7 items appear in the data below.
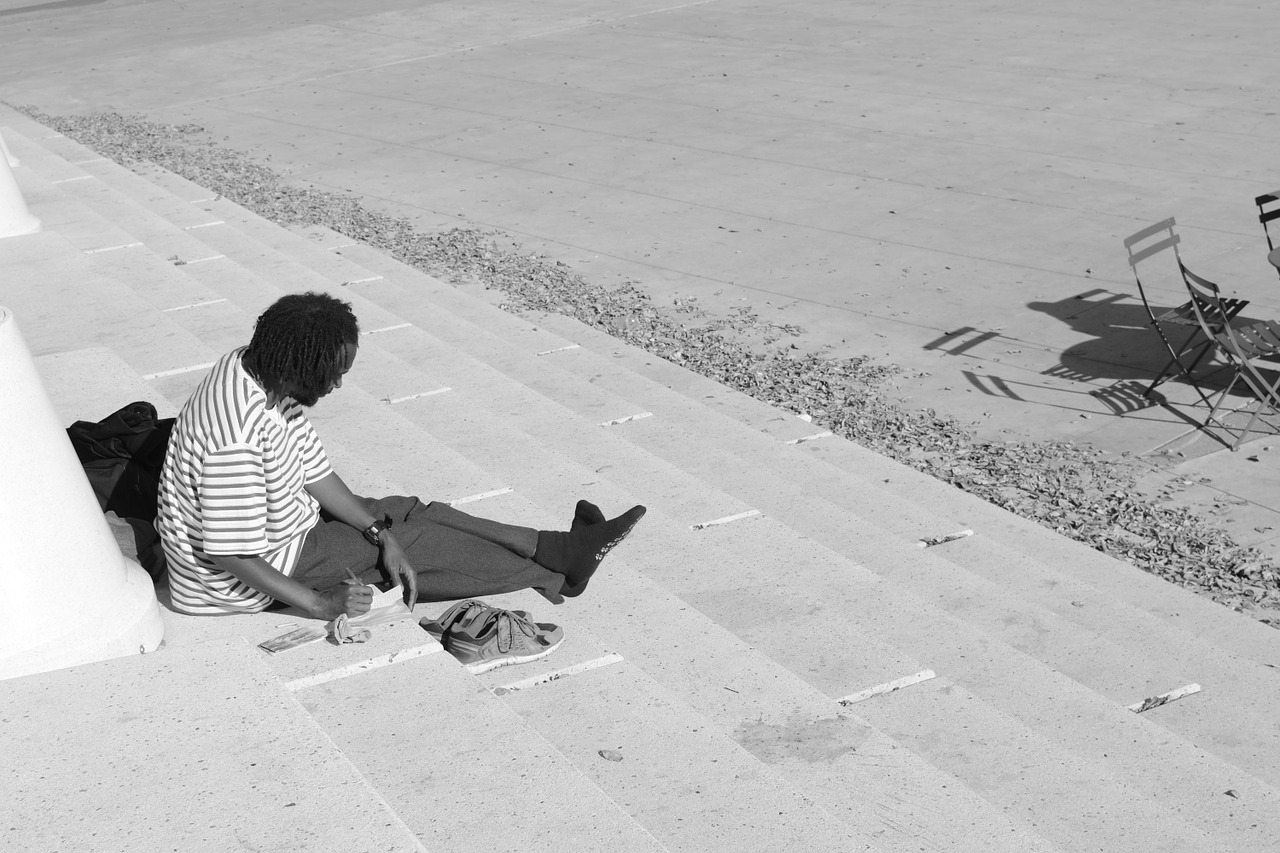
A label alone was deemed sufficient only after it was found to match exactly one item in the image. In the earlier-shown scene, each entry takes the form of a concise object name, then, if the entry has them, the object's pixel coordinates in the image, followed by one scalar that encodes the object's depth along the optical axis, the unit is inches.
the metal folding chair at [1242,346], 286.0
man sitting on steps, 142.3
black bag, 165.2
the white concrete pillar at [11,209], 319.0
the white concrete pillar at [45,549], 128.3
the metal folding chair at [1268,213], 321.1
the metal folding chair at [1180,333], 301.7
